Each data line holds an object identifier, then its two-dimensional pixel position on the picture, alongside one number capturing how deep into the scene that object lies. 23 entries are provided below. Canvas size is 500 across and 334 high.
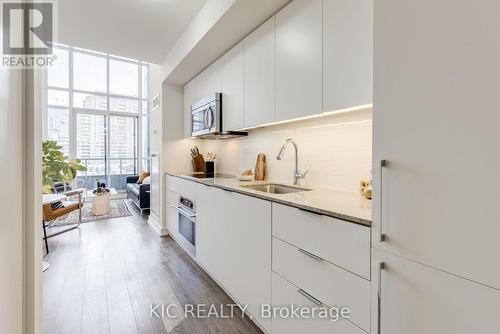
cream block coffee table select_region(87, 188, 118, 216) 4.91
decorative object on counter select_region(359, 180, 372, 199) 1.44
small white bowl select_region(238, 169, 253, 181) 2.54
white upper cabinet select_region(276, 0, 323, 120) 1.52
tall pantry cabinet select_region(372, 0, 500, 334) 0.65
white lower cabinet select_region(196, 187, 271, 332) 1.59
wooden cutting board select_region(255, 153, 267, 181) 2.56
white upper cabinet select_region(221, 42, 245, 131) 2.33
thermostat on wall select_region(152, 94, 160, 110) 3.92
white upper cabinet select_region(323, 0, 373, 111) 1.25
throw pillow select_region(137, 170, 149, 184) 6.08
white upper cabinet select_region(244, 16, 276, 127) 1.92
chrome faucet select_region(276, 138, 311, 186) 2.13
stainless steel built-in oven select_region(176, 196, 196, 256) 2.74
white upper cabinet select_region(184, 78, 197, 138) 3.44
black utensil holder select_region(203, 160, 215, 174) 3.50
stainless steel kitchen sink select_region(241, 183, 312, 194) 2.11
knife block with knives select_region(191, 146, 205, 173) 3.70
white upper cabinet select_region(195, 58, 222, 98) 2.74
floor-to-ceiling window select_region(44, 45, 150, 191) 6.18
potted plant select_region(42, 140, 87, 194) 3.01
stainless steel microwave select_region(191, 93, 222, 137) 2.70
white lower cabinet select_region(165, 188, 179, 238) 3.29
